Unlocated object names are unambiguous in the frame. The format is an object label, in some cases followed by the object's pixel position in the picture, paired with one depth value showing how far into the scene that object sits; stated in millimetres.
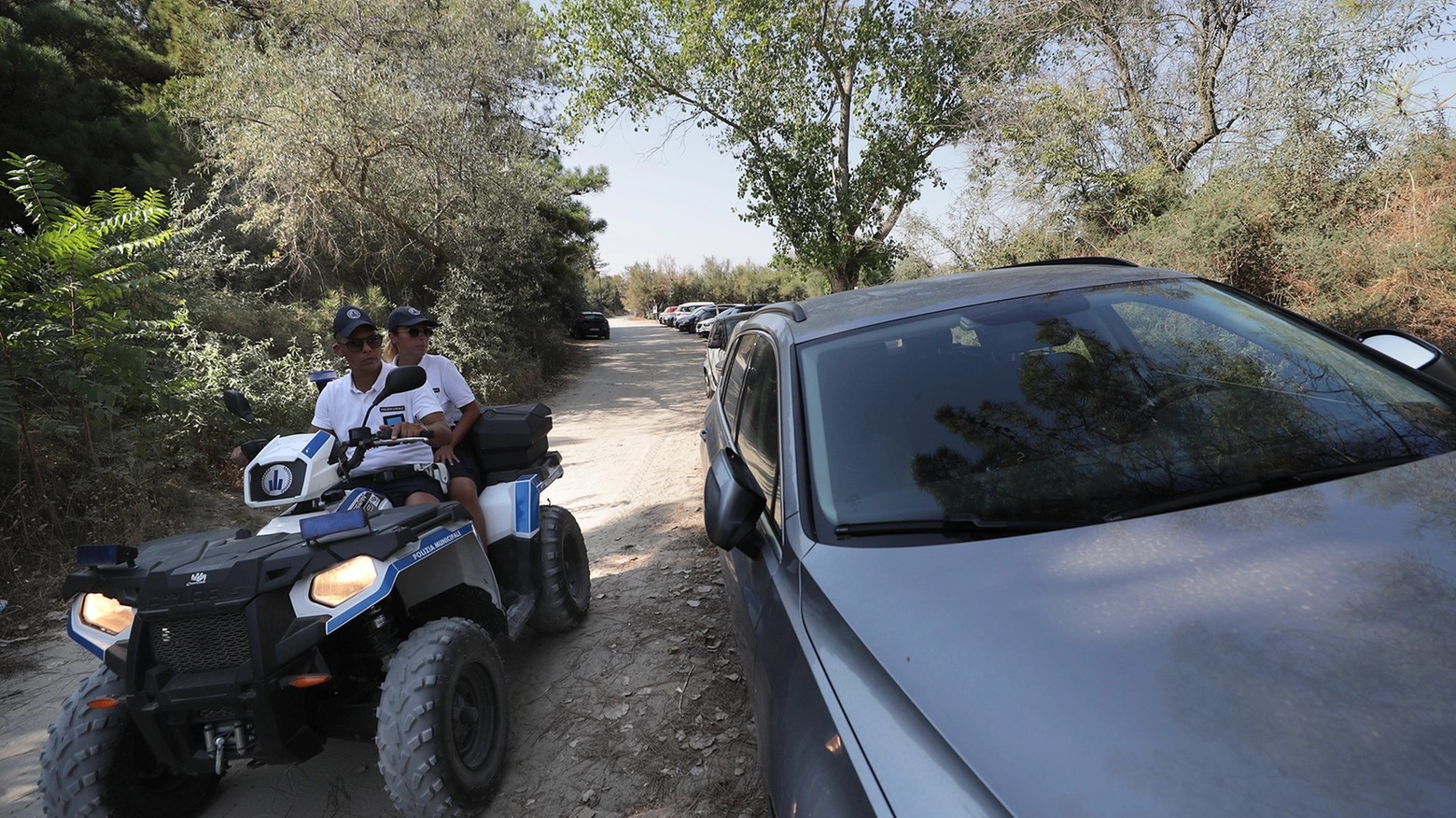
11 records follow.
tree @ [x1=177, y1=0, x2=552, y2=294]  11492
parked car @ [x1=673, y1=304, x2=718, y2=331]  37562
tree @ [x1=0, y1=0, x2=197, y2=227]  9898
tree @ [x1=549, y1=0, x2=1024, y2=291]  16109
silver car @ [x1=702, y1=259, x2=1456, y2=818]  1112
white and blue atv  2221
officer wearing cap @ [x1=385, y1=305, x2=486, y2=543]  3898
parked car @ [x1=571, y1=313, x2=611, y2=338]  32562
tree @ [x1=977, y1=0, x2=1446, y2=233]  9039
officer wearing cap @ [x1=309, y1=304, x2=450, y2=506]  3395
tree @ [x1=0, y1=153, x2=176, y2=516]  5277
